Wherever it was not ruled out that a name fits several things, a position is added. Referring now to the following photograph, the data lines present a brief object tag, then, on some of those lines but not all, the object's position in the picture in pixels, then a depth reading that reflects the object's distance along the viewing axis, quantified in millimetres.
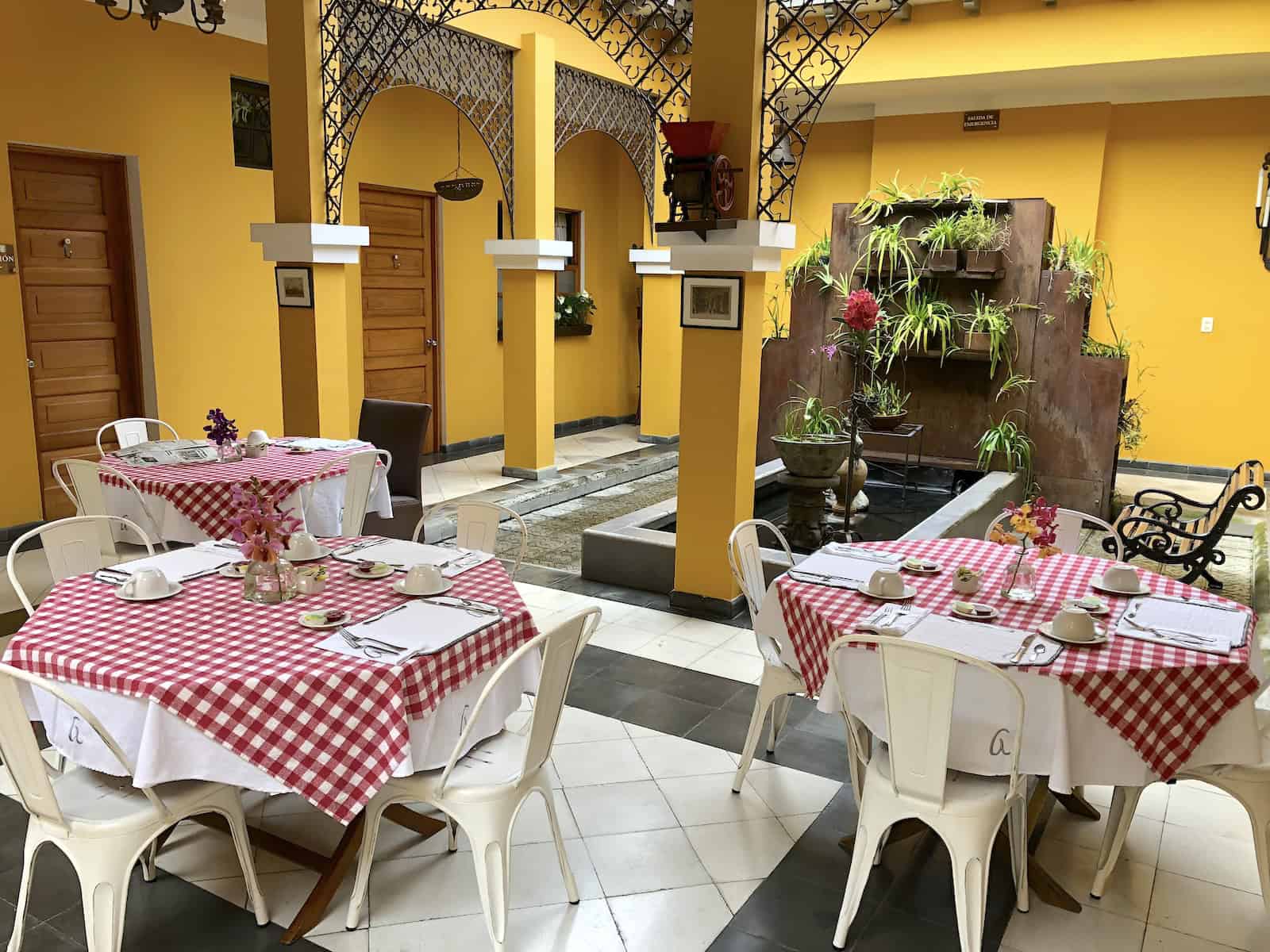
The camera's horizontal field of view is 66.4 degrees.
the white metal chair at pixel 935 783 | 2088
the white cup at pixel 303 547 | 2910
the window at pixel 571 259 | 9594
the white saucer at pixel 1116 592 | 2691
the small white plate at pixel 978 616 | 2520
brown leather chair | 5137
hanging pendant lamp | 6895
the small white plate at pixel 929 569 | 2884
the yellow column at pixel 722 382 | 4094
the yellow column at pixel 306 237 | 5141
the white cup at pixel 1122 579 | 2695
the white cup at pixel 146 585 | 2490
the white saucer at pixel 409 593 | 2596
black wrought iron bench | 4652
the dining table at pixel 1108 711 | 2176
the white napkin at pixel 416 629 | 2219
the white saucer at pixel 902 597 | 2641
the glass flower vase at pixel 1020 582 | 2689
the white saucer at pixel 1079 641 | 2318
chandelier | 3104
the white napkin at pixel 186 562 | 2705
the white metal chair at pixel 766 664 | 2844
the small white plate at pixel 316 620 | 2338
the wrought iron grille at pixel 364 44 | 4895
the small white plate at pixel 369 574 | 2742
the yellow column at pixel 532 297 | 6957
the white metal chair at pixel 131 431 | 4871
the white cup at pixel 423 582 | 2602
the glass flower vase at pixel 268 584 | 2520
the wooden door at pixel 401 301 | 7574
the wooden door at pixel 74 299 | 5406
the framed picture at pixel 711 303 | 4258
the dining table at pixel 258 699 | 2045
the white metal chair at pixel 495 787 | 2143
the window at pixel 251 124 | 6293
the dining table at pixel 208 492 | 3967
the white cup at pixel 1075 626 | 2328
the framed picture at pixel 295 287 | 5270
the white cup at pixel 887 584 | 2648
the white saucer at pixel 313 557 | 2906
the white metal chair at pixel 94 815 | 1947
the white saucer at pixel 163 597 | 2479
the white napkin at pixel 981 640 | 2240
